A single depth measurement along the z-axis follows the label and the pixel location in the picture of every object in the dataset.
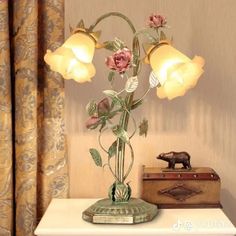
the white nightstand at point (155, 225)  1.63
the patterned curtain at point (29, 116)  1.92
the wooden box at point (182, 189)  1.86
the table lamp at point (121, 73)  1.60
